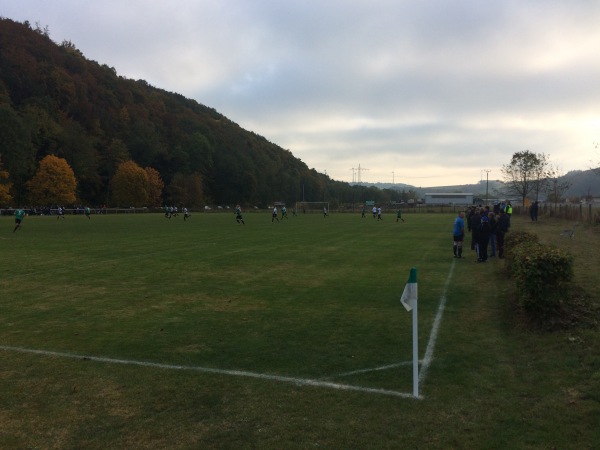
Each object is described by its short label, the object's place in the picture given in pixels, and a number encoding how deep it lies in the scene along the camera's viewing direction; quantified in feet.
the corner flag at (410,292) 16.49
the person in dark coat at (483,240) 52.42
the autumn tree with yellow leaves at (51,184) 268.82
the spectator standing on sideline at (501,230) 55.21
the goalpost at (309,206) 307.54
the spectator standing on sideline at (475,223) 53.61
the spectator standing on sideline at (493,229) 53.47
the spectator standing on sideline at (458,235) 55.72
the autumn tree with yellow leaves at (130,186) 323.16
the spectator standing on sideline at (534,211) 123.95
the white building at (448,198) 550.32
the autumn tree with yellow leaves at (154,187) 342.03
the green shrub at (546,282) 24.25
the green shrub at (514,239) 41.31
